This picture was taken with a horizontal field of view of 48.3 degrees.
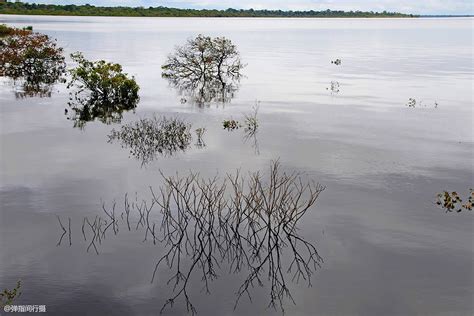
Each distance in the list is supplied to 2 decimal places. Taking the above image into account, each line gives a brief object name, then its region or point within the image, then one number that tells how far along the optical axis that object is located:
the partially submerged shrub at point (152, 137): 39.31
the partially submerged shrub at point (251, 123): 47.38
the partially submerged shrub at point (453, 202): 27.81
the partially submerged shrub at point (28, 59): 85.81
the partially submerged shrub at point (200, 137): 41.78
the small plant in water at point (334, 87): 72.25
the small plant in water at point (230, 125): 48.50
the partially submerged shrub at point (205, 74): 71.97
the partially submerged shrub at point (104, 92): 57.97
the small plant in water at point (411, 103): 60.58
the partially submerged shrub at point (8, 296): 18.48
